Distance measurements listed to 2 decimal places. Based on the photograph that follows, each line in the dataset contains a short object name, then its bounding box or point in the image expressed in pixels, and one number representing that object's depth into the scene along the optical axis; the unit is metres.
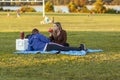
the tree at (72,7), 93.06
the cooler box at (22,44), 16.38
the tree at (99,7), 87.88
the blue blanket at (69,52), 15.60
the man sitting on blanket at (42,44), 16.14
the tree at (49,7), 91.06
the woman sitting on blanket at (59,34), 16.37
